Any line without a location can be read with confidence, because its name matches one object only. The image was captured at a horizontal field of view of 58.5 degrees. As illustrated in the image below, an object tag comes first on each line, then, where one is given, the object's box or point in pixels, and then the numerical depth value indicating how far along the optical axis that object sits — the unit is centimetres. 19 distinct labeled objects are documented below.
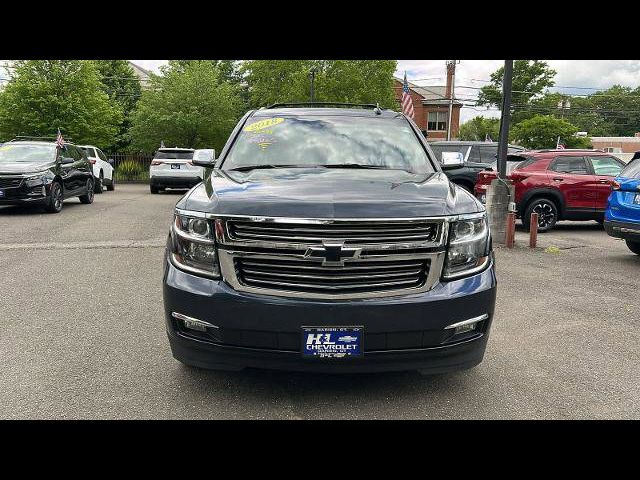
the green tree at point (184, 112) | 3244
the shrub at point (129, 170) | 3488
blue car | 811
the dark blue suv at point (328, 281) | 312
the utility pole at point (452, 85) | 5134
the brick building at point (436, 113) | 5519
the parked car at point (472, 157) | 1441
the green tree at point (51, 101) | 2917
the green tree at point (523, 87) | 6094
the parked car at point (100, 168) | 2161
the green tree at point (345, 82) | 3662
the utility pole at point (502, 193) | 1009
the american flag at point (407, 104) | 2150
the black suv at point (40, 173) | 1240
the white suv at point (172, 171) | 2155
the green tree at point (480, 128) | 8219
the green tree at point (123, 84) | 4534
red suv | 1160
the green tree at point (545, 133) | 5278
